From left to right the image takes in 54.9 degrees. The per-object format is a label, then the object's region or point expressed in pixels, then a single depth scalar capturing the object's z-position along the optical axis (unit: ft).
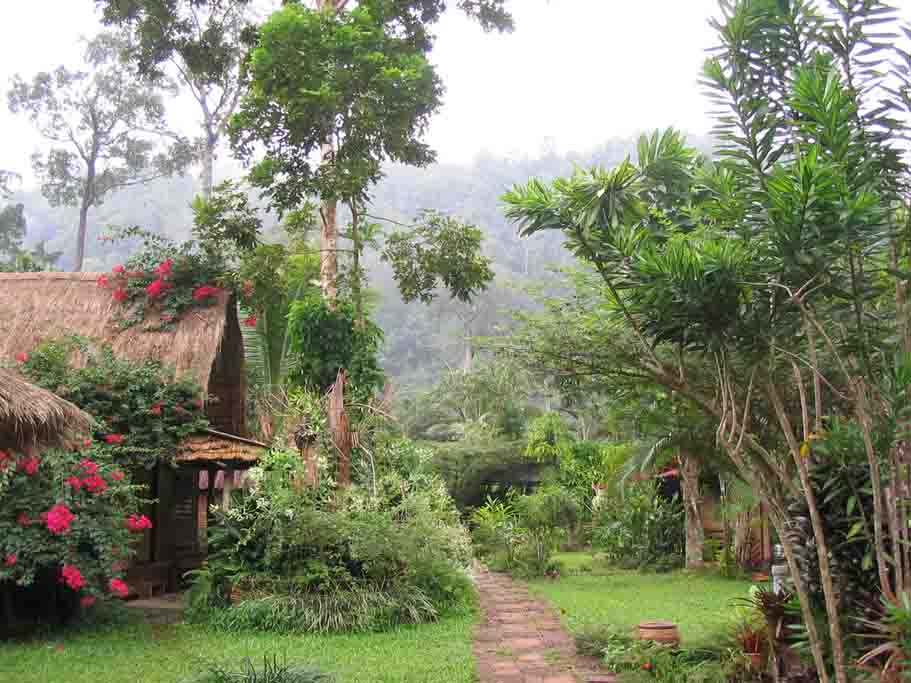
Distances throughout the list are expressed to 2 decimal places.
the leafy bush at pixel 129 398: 33.06
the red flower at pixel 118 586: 27.50
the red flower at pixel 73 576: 26.84
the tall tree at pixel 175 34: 40.81
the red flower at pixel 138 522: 29.19
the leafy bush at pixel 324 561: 29.40
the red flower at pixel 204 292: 38.68
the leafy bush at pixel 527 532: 47.73
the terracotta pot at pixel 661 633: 22.45
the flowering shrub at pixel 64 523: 26.84
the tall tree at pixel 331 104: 33.94
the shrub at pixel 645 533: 50.72
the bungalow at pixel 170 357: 36.09
